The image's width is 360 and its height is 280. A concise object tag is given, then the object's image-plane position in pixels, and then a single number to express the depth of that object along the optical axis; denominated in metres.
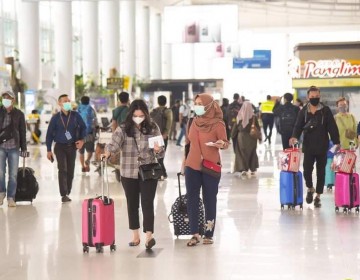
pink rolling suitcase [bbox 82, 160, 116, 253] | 9.45
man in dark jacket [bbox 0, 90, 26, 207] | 13.70
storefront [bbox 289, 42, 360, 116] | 32.28
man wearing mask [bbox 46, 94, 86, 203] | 14.53
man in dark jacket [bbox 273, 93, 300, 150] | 19.39
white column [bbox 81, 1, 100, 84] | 49.56
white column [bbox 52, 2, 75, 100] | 45.19
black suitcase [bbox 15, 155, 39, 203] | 14.52
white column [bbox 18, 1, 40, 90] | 41.97
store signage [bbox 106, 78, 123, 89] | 38.28
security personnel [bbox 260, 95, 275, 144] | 35.41
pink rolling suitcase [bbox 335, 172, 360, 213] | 12.71
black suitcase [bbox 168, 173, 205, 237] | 10.30
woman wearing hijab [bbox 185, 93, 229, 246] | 9.96
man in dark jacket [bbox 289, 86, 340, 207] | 13.09
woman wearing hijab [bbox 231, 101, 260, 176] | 18.80
